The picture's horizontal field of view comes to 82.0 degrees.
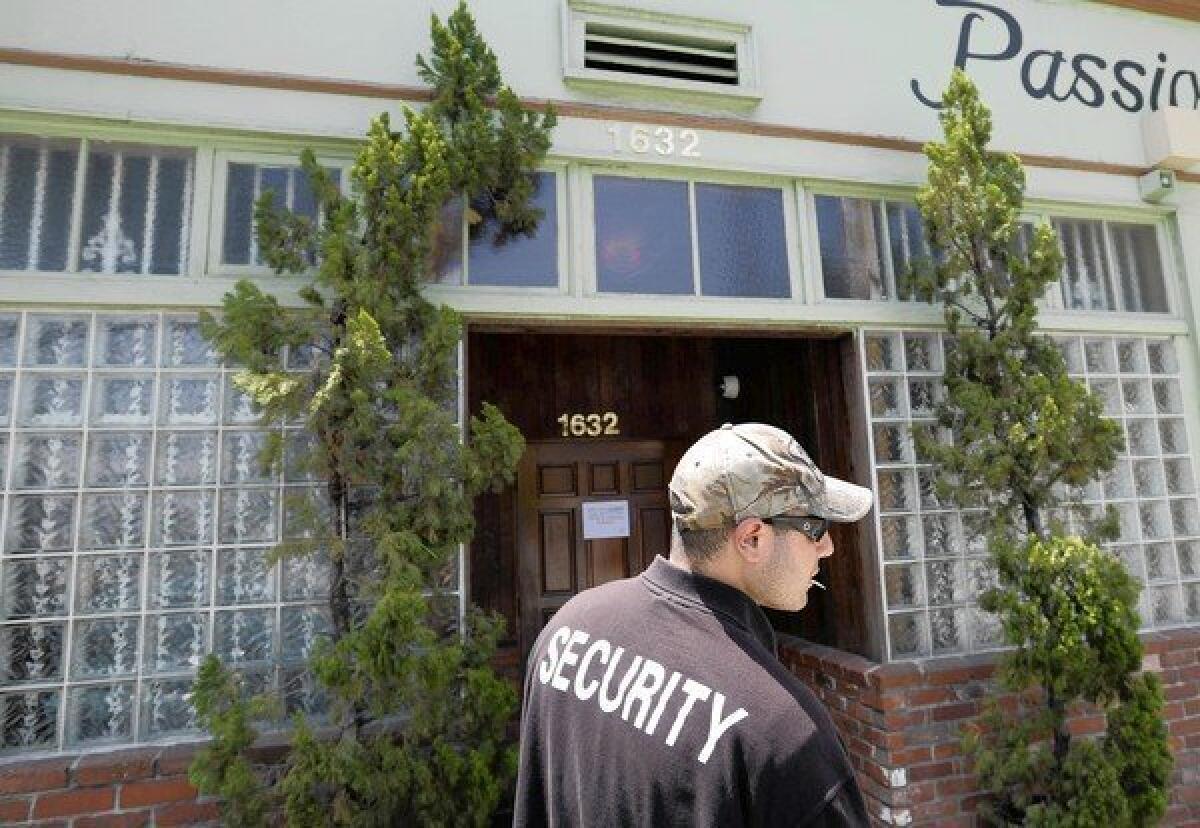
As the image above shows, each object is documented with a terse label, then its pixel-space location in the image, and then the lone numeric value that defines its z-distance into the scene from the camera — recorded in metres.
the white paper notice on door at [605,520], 4.79
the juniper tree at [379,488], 2.38
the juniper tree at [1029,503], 2.98
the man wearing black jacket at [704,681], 1.10
